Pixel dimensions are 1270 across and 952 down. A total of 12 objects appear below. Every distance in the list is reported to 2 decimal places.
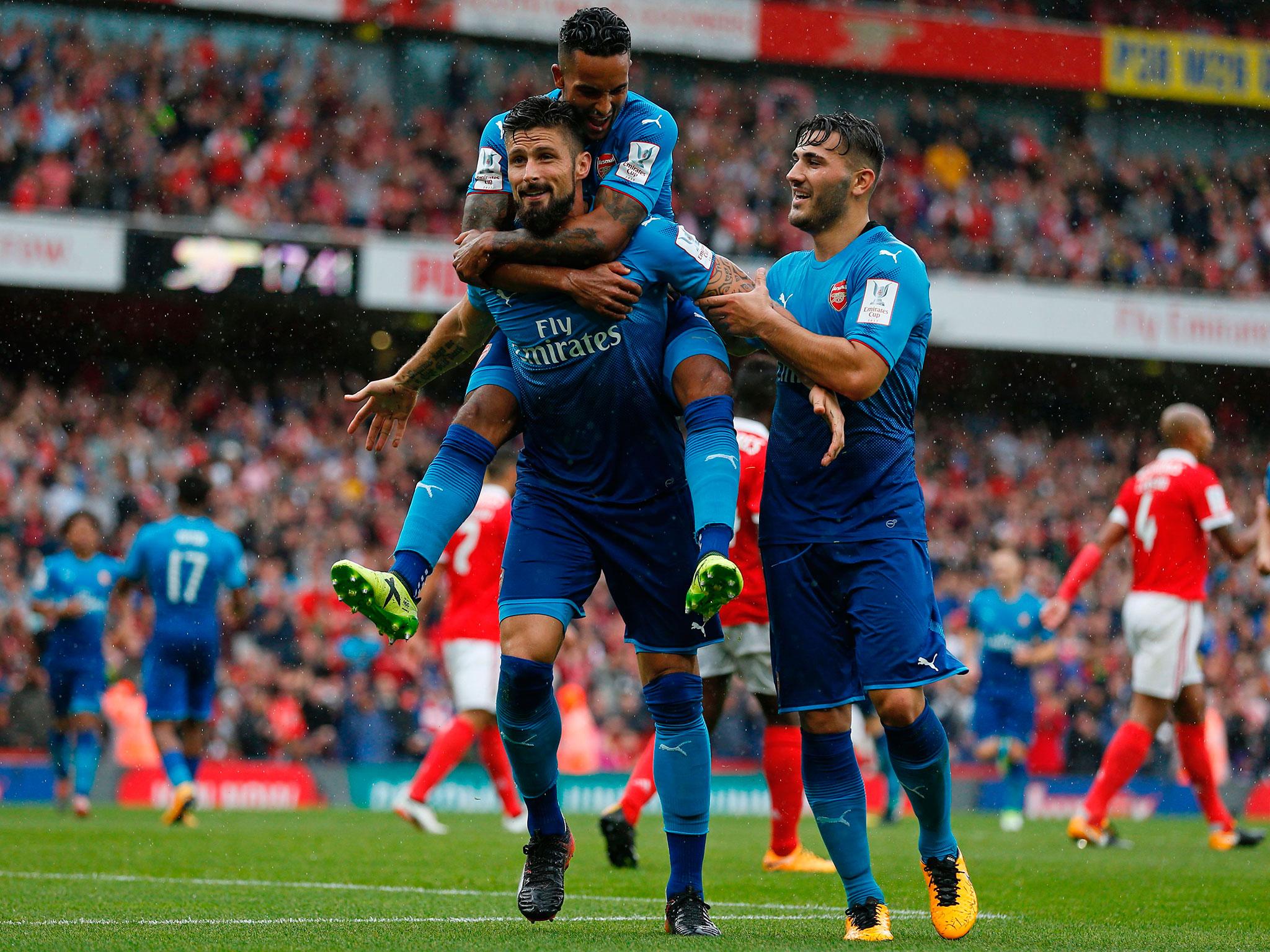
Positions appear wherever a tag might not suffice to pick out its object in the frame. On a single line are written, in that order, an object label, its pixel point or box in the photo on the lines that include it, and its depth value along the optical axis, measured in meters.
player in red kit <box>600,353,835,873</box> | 15.04
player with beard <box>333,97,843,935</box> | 9.77
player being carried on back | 9.62
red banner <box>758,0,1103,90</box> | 52.16
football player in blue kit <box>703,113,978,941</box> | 9.56
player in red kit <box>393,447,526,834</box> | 19.30
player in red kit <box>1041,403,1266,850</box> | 18.33
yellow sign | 55.59
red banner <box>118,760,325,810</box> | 28.80
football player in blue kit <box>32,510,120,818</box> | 23.67
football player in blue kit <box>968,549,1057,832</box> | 27.09
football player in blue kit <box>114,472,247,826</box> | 20.72
